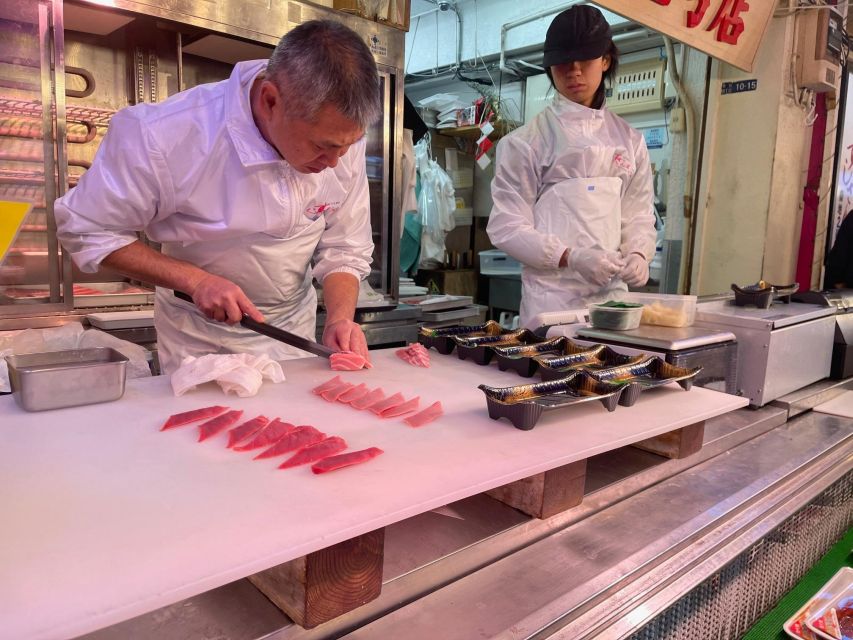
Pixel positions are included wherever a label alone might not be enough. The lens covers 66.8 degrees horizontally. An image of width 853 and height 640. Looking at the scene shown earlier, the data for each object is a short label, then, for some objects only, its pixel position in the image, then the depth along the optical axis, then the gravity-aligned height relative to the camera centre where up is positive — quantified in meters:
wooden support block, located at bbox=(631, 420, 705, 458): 1.48 -0.48
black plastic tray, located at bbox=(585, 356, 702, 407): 1.40 -0.33
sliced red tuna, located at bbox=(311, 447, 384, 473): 0.99 -0.37
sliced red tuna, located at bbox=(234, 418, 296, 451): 1.08 -0.36
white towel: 1.36 -0.33
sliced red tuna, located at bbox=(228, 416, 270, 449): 1.09 -0.36
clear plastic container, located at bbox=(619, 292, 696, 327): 1.96 -0.24
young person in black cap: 2.80 +0.15
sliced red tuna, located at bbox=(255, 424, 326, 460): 1.05 -0.36
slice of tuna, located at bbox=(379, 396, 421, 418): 1.28 -0.37
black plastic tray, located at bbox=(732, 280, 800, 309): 2.25 -0.21
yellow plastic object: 1.19 -0.01
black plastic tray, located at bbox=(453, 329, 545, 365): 1.73 -0.32
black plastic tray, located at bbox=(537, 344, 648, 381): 1.52 -0.32
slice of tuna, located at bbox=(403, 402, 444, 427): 1.23 -0.37
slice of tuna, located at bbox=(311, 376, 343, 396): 1.42 -0.36
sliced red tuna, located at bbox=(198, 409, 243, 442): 1.11 -0.36
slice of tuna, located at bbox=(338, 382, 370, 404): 1.35 -0.36
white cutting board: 0.69 -0.38
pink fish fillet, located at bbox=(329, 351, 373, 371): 1.64 -0.35
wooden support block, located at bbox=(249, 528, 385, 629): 0.83 -0.47
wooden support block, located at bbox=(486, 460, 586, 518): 1.15 -0.47
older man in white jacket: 1.46 +0.10
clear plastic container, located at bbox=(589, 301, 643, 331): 1.90 -0.25
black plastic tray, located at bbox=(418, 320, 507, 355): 1.85 -0.31
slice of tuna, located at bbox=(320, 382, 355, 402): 1.37 -0.36
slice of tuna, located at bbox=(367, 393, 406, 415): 1.29 -0.36
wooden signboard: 2.69 +0.97
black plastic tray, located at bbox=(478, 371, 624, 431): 1.22 -0.33
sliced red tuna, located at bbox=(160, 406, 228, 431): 1.16 -0.36
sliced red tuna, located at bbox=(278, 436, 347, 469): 1.01 -0.37
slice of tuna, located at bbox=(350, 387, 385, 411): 1.32 -0.36
